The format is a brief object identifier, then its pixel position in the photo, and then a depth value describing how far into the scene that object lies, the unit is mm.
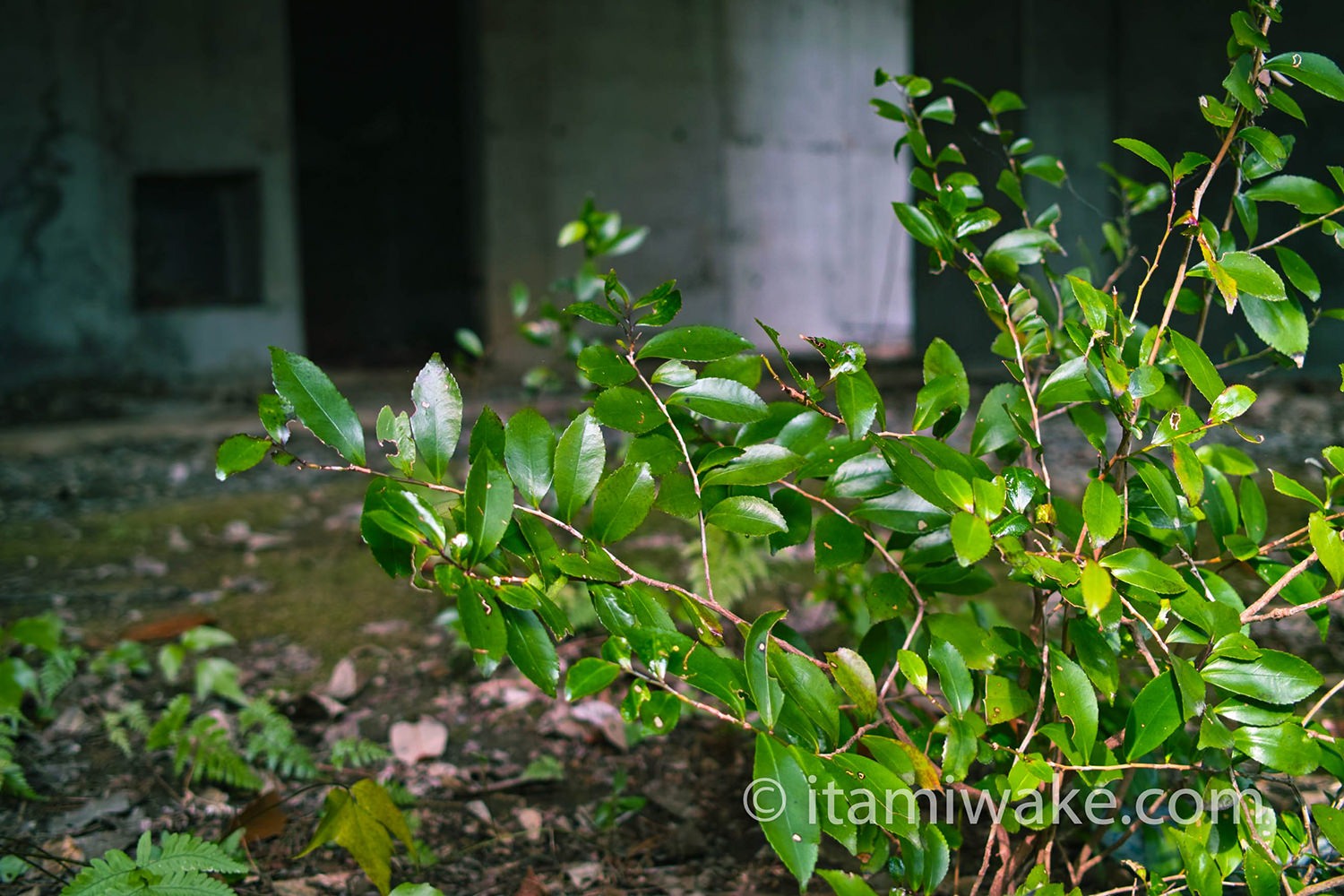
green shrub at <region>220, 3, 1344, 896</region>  738
